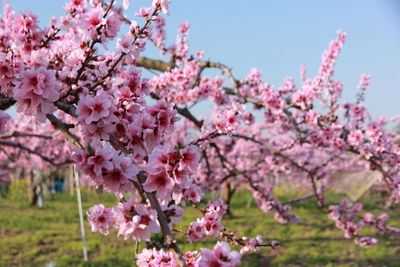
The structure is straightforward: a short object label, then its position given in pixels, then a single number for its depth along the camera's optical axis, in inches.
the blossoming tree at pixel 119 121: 34.3
